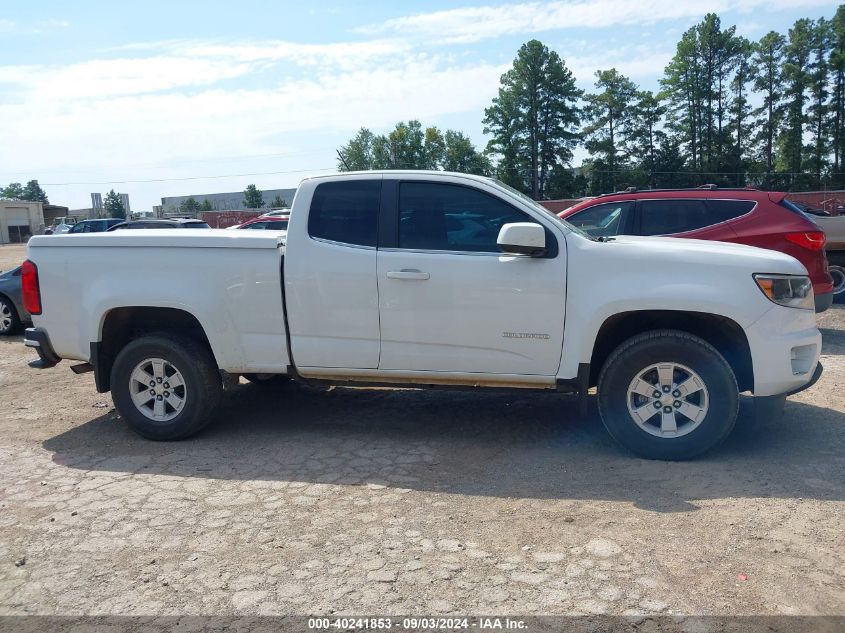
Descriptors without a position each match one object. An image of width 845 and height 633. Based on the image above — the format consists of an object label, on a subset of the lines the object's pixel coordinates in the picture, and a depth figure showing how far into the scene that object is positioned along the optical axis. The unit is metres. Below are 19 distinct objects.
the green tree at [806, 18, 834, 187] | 60.22
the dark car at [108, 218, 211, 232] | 17.17
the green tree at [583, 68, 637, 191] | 66.62
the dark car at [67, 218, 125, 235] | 31.41
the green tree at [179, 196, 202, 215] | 83.56
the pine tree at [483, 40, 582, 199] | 66.12
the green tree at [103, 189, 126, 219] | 80.31
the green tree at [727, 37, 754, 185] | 63.66
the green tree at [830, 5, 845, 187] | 58.81
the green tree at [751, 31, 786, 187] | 62.16
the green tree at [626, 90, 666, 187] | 66.44
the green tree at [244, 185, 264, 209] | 78.62
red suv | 8.37
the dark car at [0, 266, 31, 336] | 11.03
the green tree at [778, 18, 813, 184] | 60.72
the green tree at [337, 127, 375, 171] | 86.12
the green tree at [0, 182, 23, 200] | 154.00
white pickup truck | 4.84
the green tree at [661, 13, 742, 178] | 63.38
